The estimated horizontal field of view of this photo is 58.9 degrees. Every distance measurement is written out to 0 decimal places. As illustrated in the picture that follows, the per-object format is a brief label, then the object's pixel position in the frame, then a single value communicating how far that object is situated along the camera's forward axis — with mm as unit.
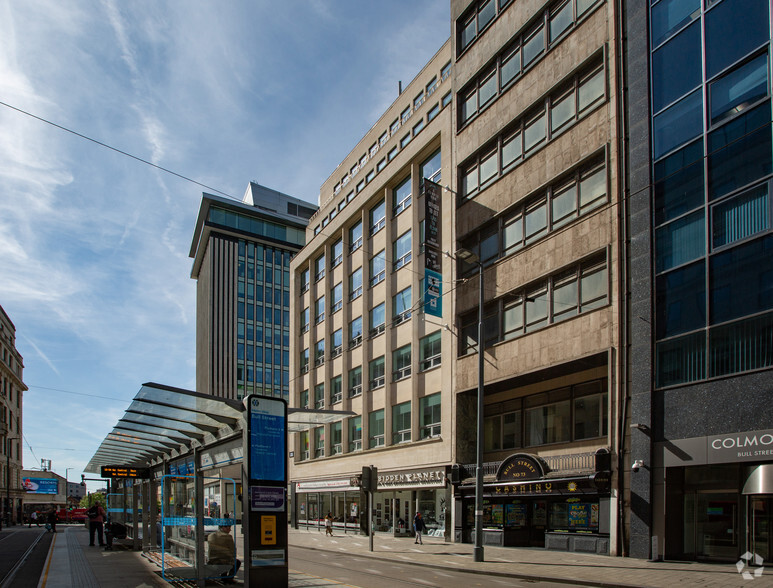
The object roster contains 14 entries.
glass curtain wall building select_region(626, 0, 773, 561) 17359
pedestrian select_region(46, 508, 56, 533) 47938
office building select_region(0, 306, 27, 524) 76125
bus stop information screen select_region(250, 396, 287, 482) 10602
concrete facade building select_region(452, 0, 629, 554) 22500
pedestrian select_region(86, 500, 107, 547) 28538
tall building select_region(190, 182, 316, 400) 90625
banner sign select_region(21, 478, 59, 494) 96938
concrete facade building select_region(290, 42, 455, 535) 32250
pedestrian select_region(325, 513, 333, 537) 37266
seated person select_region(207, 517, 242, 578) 14117
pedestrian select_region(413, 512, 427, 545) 28936
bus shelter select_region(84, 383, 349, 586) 12656
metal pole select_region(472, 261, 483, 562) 20641
